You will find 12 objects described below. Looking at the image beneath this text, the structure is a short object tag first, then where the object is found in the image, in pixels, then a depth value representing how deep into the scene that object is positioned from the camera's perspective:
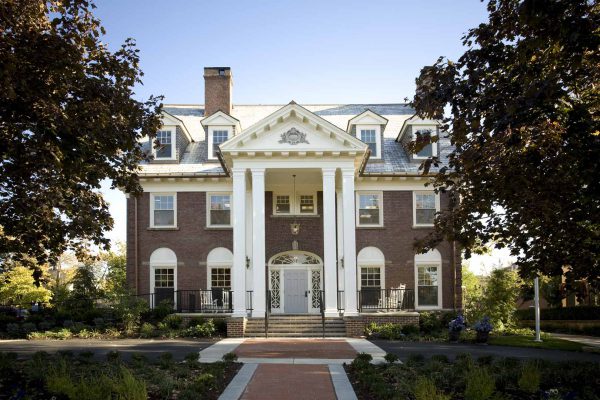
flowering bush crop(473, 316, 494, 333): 21.00
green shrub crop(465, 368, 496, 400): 8.87
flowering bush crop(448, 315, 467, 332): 22.00
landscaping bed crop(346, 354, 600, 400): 9.16
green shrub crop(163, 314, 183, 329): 24.63
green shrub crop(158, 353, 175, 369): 12.75
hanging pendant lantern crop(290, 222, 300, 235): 26.99
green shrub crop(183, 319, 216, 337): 23.52
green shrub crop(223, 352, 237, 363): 14.16
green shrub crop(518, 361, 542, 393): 9.75
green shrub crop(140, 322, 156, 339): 23.49
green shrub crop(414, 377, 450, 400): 8.20
